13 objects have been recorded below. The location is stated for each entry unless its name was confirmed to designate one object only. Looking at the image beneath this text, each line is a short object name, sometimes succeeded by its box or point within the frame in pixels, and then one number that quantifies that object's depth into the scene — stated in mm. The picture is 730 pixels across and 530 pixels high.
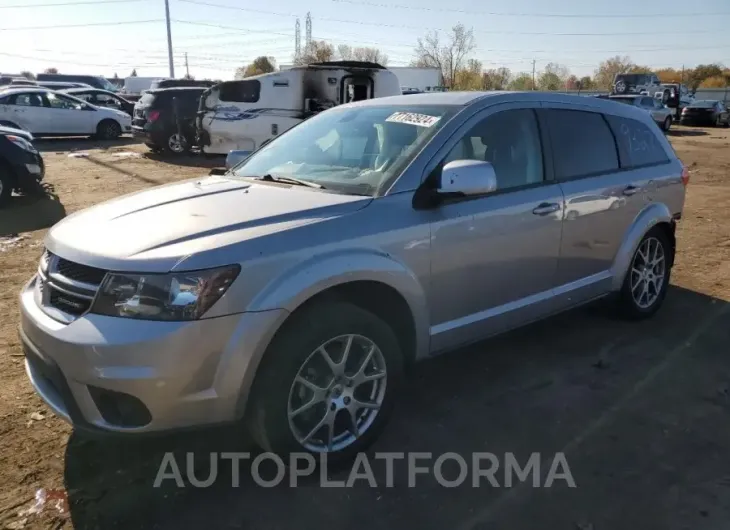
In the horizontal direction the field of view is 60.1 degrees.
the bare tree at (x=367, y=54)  71875
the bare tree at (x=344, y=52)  70100
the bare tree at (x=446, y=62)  54938
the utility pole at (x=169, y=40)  51344
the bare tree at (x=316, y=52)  65750
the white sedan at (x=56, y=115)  18953
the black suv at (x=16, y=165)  9260
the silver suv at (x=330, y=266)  2551
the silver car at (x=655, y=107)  26156
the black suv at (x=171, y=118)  16609
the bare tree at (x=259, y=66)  70438
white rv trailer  14547
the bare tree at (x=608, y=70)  75125
